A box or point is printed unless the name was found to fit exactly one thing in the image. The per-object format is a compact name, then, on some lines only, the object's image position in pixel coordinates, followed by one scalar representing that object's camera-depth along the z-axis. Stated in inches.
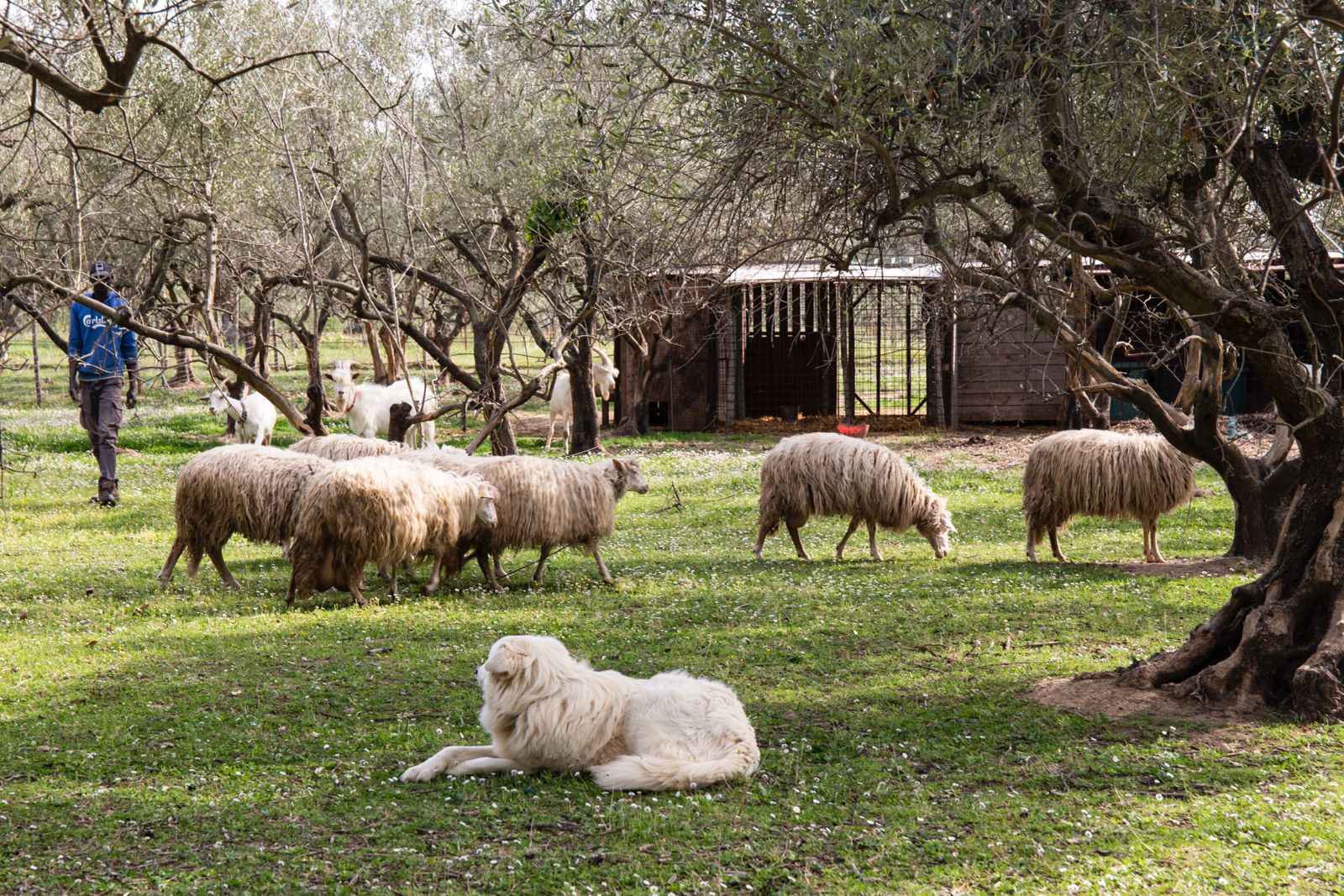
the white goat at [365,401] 772.6
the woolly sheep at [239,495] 382.0
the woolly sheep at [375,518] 353.4
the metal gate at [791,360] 967.0
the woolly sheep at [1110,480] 433.1
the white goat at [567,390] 841.5
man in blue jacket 519.5
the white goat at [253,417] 717.3
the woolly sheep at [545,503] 390.6
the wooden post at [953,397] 918.4
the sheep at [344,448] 448.5
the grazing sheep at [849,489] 454.0
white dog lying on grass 205.0
